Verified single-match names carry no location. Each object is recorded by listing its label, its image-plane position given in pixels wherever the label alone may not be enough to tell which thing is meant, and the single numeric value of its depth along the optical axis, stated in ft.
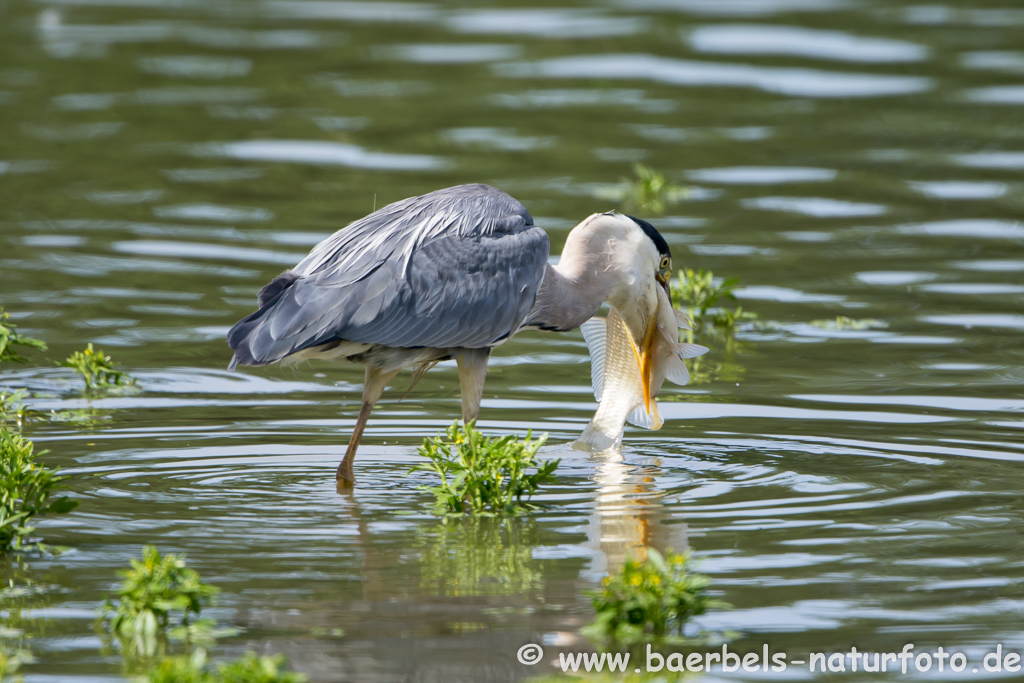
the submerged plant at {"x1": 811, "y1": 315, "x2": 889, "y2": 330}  76.07
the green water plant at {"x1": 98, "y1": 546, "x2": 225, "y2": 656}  33.40
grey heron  47.77
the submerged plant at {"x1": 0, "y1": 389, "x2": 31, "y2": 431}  55.24
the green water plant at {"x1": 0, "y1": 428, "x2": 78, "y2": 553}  39.86
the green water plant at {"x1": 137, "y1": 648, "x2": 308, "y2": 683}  29.01
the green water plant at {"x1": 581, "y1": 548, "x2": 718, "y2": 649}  33.94
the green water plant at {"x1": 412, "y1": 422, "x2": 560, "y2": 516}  44.01
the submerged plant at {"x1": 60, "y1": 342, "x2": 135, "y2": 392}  61.77
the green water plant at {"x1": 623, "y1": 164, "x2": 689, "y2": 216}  98.12
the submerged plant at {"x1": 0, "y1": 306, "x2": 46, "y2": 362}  55.72
